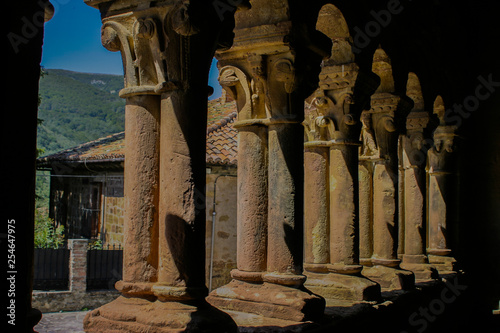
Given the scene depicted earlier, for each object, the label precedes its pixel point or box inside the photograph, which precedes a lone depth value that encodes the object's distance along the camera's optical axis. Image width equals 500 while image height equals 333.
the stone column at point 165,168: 2.83
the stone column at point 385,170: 5.90
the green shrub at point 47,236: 12.58
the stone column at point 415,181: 7.07
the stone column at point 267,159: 3.84
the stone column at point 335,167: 4.88
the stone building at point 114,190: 10.99
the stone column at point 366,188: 5.79
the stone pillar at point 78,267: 11.07
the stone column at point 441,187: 8.25
